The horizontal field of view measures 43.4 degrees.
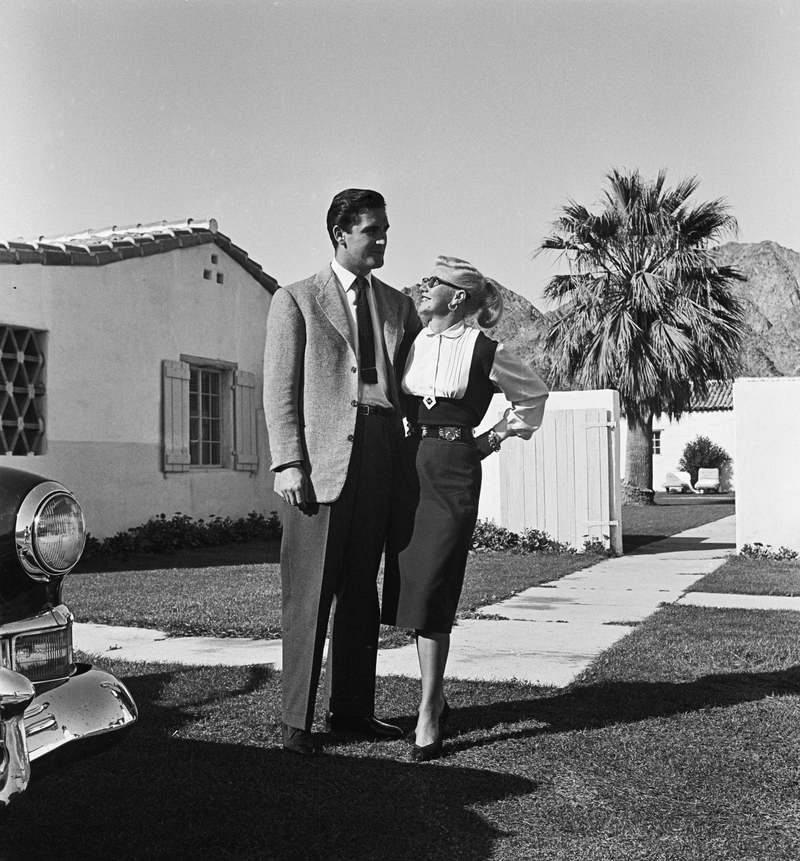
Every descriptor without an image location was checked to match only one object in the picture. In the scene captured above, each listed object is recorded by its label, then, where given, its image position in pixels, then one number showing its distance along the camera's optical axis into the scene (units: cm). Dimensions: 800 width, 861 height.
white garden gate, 996
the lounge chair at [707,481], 3241
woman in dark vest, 328
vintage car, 204
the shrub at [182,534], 994
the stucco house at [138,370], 928
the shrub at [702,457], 3412
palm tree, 1806
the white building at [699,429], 3553
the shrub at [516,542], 1013
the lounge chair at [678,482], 3297
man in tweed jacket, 330
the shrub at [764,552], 902
